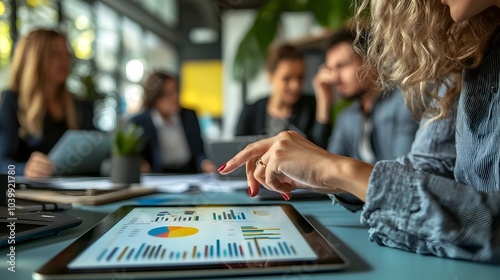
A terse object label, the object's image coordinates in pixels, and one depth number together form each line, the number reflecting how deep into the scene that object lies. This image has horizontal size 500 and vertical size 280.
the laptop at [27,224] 0.57
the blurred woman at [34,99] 2.01
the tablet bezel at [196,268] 0.42
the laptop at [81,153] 1.62
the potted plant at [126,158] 1.38
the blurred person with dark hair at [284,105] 2.74
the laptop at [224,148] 1.31
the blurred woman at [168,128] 2.90
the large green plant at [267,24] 3.53
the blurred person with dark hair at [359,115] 1.94
